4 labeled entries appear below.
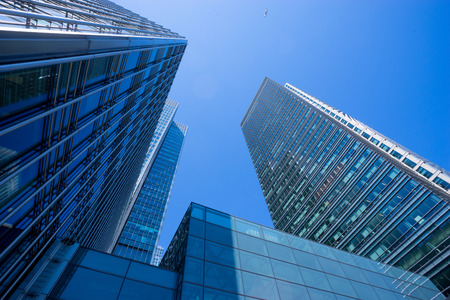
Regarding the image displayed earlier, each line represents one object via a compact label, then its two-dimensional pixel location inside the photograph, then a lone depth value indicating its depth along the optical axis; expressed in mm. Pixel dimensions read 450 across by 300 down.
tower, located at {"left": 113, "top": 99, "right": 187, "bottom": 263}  67500
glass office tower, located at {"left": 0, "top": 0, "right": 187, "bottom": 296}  7836
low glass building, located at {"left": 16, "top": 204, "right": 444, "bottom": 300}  11102
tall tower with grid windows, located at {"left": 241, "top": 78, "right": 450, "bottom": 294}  37812
